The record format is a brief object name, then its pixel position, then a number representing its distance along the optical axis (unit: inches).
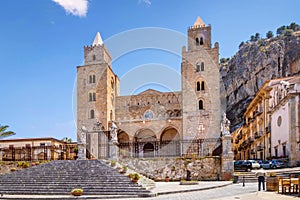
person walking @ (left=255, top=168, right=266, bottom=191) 533.8
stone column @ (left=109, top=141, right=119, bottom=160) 882.1
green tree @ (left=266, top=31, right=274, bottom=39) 3455.7
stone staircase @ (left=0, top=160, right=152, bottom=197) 595.8
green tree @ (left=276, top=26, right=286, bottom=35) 3369.3
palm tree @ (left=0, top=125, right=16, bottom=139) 1259.2
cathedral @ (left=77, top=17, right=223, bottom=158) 1556.3
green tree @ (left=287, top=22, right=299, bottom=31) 3270.9
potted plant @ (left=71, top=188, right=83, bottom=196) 557.1
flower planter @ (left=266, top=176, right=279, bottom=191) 497.0
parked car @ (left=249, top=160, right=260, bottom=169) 1054.0
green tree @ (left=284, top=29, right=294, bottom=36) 2743.1
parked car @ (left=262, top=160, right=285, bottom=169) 1050.1
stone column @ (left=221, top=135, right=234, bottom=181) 807.1
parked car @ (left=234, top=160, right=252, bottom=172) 946.3
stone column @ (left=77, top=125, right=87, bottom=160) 930.7
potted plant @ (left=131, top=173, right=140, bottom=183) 612.1
